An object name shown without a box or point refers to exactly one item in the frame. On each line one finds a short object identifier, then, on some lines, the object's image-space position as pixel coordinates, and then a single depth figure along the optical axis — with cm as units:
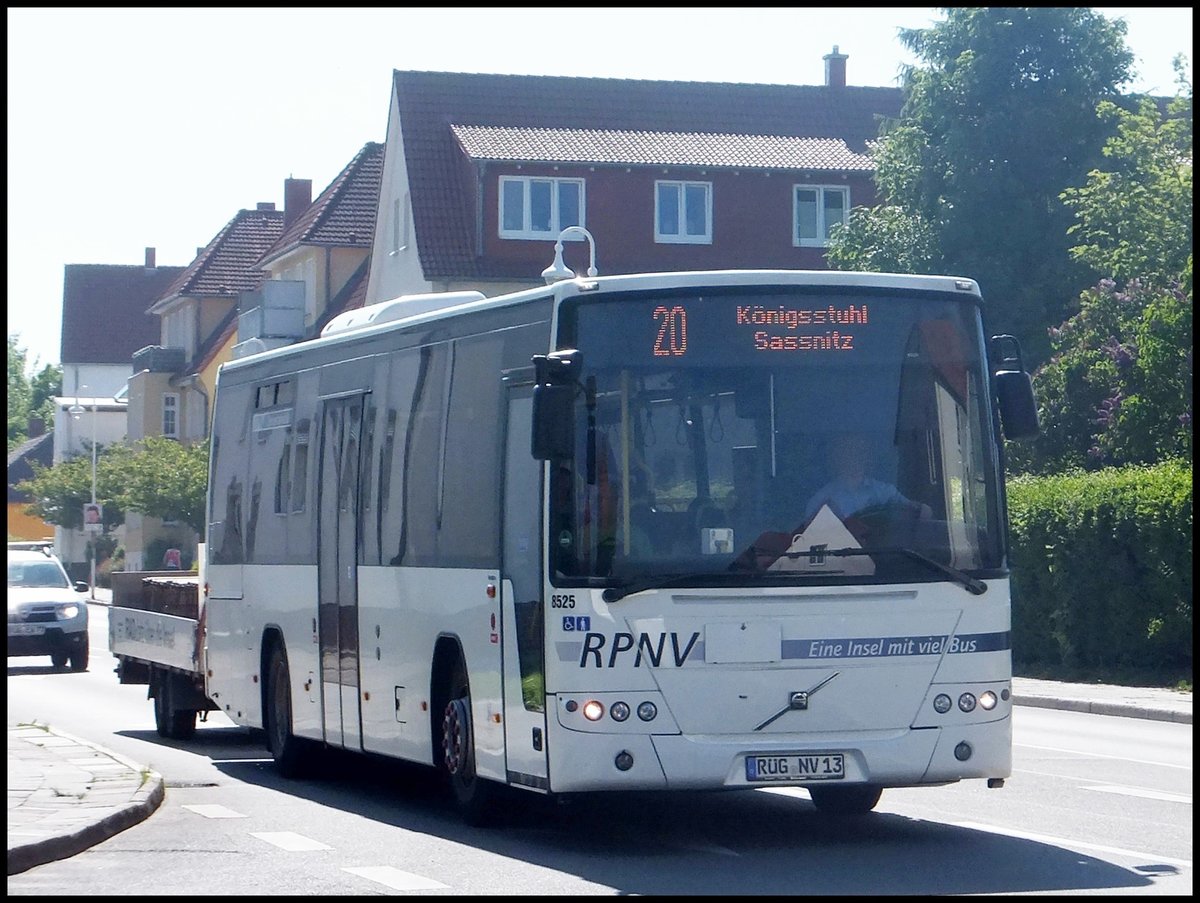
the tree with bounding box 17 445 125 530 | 8550
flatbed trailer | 1975
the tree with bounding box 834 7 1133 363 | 5412
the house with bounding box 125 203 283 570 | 9050
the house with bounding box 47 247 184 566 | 13012
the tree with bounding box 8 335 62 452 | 15923
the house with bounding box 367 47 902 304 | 5438
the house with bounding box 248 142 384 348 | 6944
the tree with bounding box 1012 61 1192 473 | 3206
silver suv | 3325
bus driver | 1160
